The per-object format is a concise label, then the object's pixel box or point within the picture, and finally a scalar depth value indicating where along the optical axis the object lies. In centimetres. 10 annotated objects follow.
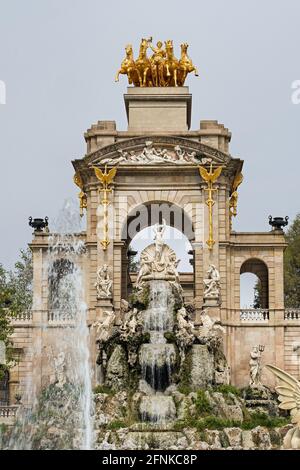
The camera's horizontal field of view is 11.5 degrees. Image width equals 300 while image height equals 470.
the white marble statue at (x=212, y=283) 7619
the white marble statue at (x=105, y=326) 7269
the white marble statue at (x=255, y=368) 7469
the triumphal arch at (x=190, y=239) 7725
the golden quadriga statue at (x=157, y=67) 8125
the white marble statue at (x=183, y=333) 7050
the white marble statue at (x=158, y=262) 7388
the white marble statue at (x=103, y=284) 7631
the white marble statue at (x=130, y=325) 7069
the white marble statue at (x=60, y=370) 7275
